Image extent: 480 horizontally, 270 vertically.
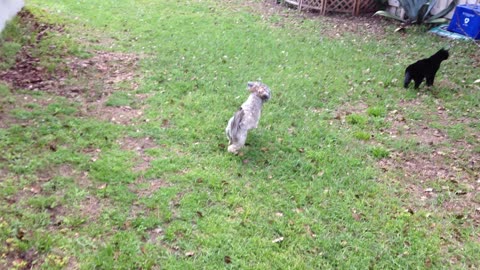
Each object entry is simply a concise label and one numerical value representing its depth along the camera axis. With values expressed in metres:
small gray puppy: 4.33
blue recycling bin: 8.15
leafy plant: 8.91
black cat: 5.91
